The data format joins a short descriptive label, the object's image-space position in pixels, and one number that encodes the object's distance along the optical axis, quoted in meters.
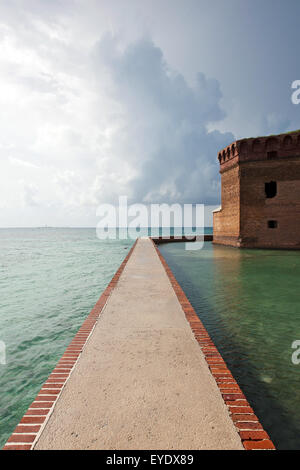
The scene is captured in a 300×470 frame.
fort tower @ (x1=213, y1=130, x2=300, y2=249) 19.56
